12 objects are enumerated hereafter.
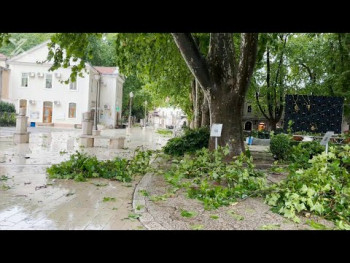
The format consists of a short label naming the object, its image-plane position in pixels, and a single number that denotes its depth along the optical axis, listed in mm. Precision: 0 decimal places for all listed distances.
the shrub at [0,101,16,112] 36006
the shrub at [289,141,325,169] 10953
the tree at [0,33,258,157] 10039
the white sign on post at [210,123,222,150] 9086
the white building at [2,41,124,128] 41156
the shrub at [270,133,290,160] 12477
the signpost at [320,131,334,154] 8786
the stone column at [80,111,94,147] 18291
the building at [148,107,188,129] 69962
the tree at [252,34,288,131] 32125
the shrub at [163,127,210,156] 14078
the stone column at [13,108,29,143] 17470
